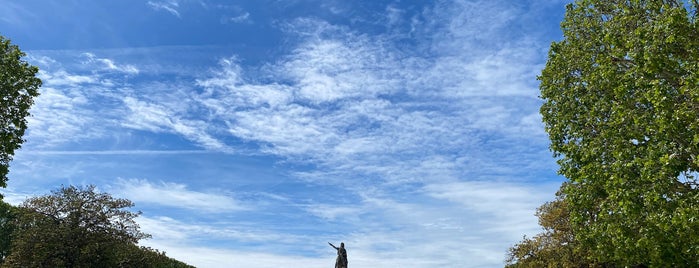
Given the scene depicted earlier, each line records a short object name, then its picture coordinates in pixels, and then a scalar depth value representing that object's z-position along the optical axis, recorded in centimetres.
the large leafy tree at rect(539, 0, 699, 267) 1834
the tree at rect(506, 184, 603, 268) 4028
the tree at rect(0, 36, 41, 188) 2458
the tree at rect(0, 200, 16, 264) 4372
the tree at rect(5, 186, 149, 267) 3497
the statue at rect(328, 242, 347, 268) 3653
